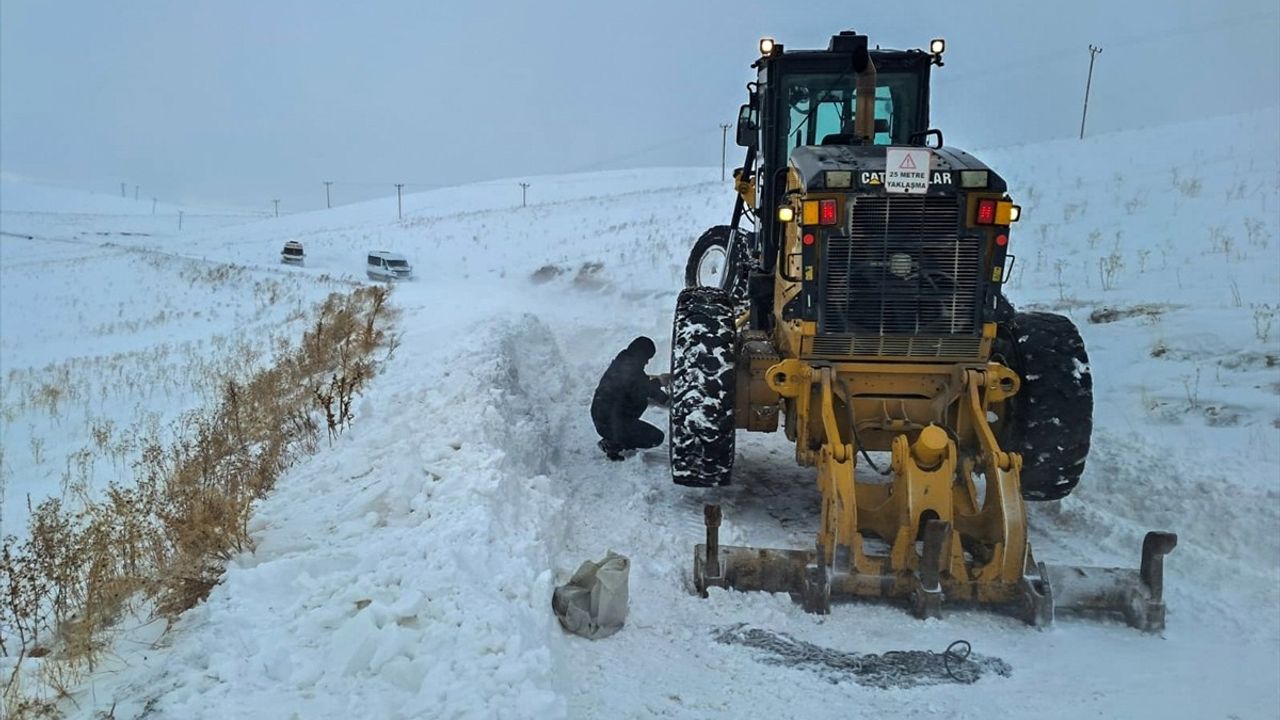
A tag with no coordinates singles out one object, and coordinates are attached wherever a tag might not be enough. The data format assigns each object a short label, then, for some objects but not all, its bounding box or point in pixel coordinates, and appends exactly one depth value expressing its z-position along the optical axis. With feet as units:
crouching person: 25.61
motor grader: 16.05
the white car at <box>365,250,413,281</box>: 108.58
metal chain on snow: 13.99
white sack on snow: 14.82
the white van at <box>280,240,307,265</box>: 124.26
